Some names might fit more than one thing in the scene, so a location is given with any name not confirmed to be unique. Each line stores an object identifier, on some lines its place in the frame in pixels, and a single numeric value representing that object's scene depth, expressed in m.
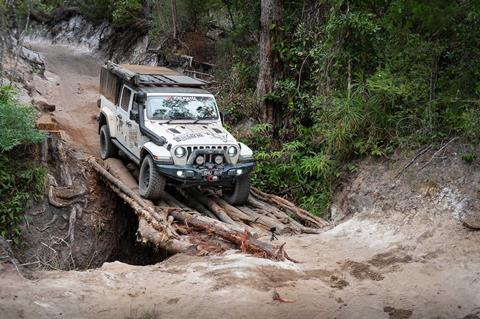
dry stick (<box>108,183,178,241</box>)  8.48
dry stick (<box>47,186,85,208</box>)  10.60
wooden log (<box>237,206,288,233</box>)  9.28
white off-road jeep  9.39
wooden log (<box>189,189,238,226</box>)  9.25
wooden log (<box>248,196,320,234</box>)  9.26
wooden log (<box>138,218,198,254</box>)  7.99
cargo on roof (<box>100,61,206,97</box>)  11.02
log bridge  8.02
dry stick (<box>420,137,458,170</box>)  8.95
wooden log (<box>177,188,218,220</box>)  9.69
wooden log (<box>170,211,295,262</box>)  7.55
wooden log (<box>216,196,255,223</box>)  9.40
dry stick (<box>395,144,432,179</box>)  9.20
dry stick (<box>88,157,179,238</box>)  8.60
